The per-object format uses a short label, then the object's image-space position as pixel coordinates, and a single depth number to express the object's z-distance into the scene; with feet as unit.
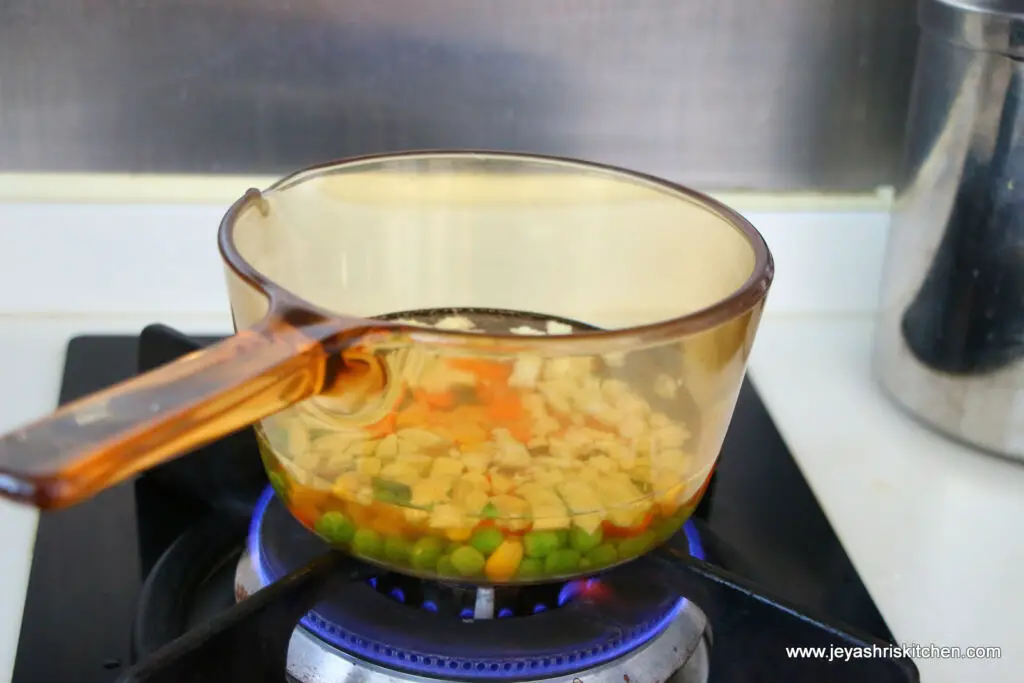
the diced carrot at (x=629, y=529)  1.30
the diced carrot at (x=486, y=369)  1.12
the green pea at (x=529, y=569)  1.27
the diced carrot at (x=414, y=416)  1.18
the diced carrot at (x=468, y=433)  1.23
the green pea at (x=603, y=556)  1.30
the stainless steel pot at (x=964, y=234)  1.79
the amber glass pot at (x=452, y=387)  0.95
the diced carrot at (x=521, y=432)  1.24
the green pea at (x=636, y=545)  1.32
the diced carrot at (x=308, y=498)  1.29
